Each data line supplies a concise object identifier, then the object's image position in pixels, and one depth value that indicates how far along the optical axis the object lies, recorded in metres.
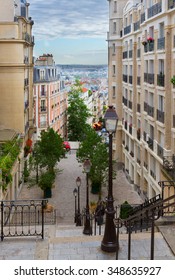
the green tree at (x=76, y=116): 66.19
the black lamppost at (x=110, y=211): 10.08
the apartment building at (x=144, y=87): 23.27
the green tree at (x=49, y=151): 30.06
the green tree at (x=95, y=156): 28.42
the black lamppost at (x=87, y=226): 15.40
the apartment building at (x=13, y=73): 30.61
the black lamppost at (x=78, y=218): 19.48
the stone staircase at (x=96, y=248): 9.89
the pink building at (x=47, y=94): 54.28
